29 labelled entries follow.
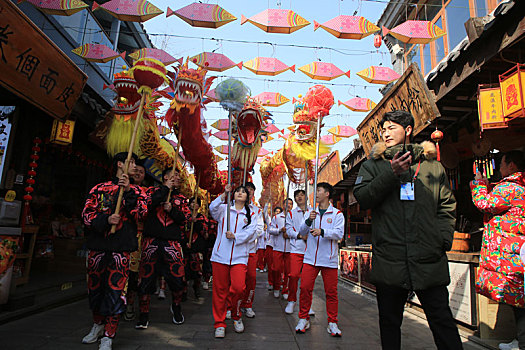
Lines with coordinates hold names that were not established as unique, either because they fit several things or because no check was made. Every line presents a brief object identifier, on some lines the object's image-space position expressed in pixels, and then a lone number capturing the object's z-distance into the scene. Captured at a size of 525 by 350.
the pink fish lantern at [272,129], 11.35
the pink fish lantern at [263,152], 13.89
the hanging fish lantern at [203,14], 6.17
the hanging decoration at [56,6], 5.66
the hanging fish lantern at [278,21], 6.21
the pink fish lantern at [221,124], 11.04
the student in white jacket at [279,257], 6.19
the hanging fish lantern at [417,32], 6.00
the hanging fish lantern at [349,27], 6.16
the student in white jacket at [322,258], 3.70
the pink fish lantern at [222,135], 11.51
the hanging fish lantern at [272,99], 9.43
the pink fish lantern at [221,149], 13.39
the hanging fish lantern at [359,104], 9.18
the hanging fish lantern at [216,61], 7.72
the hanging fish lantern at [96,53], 6.88
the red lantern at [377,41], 8.27
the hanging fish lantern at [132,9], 5.83
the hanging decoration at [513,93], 3.24
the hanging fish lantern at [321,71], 7.74
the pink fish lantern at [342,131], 10.77
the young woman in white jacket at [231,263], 3.52
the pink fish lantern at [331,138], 11.41
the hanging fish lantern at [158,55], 7.37
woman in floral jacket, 2.91
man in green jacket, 1.86
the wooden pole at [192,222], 5.31
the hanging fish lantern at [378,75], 7.68
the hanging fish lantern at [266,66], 7.86
